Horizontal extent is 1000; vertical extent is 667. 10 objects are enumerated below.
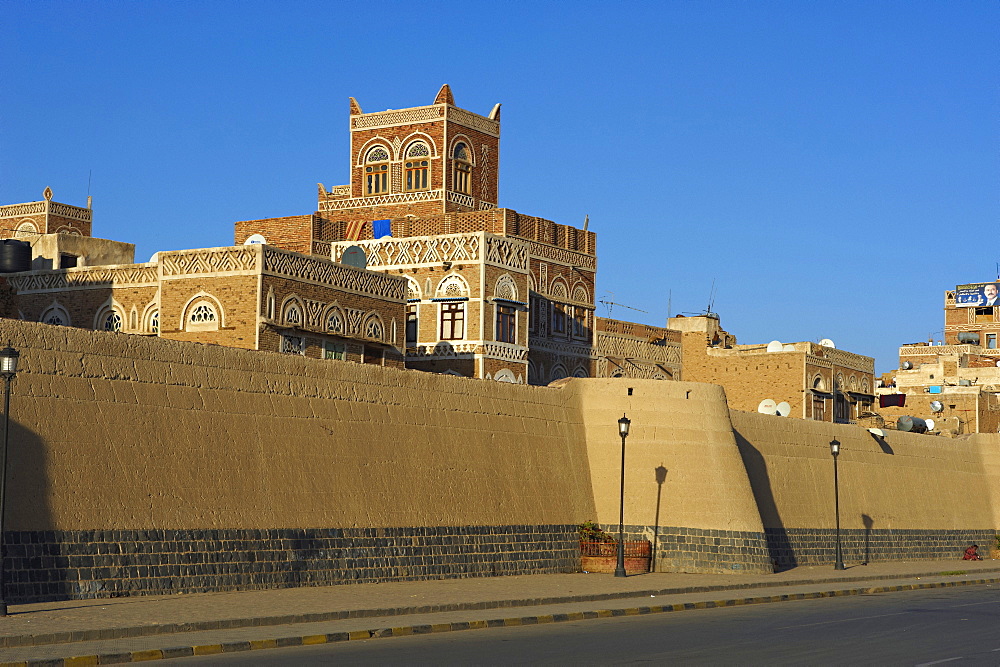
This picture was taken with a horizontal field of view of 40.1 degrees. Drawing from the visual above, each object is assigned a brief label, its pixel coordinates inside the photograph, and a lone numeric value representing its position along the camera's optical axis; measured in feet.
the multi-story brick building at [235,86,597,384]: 175.11
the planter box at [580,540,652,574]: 101.91
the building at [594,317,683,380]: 216.95
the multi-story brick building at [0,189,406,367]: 133.18
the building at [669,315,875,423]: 222.48
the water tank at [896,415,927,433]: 163.32
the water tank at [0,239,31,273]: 160.56
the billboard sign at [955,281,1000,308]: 385.50
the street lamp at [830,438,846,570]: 122.98
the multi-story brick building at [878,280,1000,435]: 230.89
